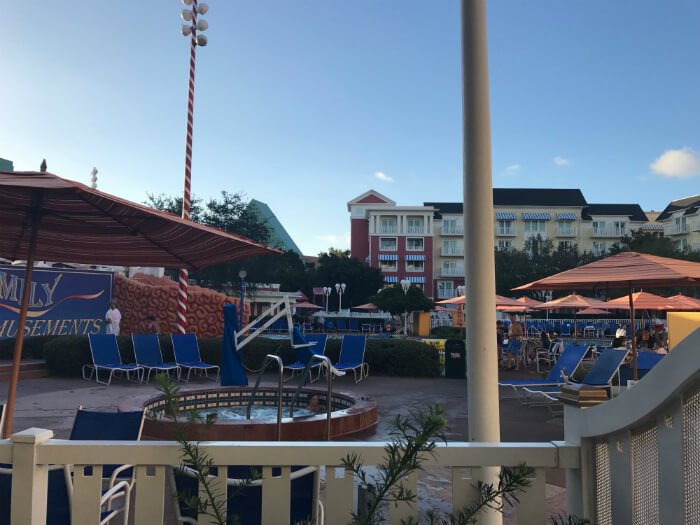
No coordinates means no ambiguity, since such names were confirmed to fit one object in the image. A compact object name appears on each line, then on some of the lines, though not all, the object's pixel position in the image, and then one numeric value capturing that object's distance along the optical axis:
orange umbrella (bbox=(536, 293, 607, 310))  18.56
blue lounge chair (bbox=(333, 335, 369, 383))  11.88
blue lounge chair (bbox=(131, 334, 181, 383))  11.20
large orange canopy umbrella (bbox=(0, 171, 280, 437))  3.50
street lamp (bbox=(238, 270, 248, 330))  17.70
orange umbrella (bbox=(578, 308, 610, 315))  24.69
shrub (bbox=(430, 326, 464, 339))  30.38
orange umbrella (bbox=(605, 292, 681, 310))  14.77
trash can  12.25
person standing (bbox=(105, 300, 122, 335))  14.99
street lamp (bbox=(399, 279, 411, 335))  35.15
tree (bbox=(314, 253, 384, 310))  50.12
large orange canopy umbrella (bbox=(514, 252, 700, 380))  7.32
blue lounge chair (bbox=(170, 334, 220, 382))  11.46
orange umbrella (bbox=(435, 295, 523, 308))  19.89
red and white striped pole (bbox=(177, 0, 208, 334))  12.84
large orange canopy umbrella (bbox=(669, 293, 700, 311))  16.45
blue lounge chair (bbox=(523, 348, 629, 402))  7.73
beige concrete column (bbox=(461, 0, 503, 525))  2.39
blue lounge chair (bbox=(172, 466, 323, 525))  2.20
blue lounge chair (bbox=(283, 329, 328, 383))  11.19
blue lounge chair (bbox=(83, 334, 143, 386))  10.88
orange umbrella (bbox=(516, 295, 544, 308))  20.53
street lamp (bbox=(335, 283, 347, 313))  43.41
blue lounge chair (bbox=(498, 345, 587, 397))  8.98
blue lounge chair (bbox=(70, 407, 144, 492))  3.54
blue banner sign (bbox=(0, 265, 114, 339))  13.95
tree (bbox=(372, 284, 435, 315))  34.22
